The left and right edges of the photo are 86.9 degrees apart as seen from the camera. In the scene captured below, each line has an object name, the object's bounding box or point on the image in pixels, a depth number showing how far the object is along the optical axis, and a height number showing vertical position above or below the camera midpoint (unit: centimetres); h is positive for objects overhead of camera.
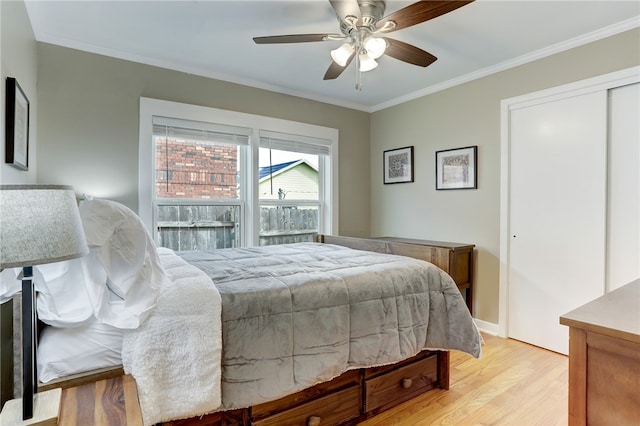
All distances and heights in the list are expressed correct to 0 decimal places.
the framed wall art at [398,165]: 384 +51
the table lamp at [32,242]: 77 -8
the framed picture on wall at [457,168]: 322 +40
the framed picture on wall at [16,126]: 170 +44
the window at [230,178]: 302 +30
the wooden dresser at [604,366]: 91 -44
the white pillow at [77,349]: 115 -50
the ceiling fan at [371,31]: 171 +100
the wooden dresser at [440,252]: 278 -38
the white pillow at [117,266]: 122 -23
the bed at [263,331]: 121 -52
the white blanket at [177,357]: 117 -54
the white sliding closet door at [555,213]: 249 -3
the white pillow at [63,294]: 121 -32
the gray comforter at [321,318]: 137 -52
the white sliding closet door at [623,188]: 231 +15
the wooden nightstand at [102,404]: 96 -60
